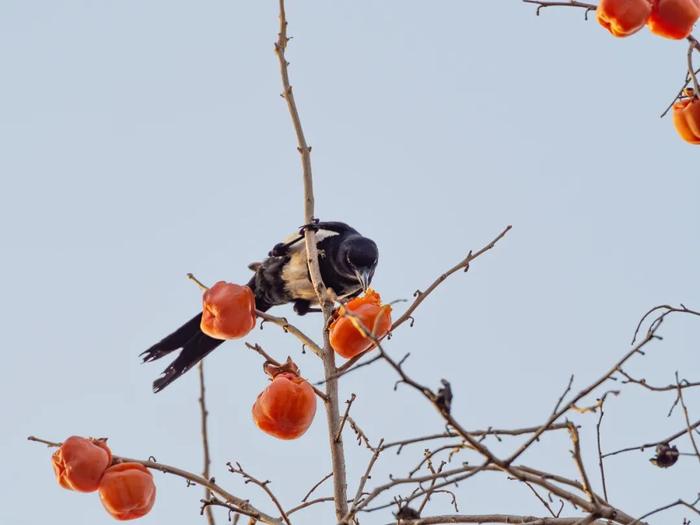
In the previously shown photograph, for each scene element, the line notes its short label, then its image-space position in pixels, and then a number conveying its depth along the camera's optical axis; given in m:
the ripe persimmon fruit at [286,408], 8.01
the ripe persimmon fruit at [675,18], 7.53
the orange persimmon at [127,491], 7.30
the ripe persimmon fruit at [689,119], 7.54
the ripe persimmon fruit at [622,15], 7.48
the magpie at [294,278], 13.21
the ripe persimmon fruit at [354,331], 7.89
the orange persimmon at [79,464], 7.33
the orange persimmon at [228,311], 9.00
